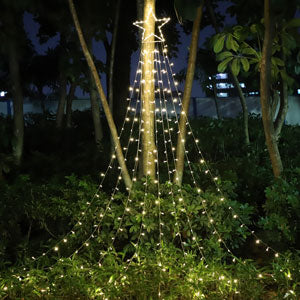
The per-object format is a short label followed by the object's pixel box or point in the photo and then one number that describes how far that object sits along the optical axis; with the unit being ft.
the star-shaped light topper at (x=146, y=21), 18.74
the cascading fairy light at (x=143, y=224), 15.90
